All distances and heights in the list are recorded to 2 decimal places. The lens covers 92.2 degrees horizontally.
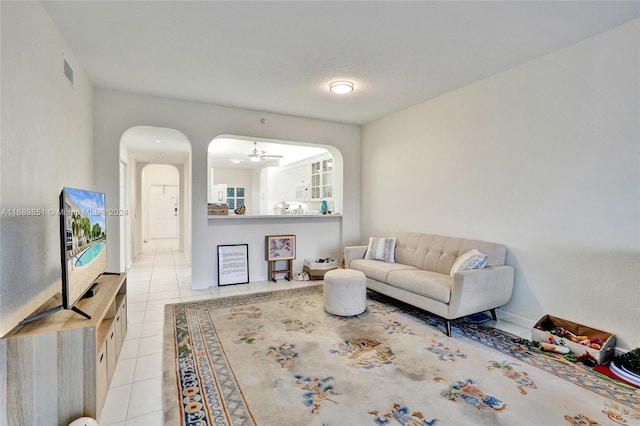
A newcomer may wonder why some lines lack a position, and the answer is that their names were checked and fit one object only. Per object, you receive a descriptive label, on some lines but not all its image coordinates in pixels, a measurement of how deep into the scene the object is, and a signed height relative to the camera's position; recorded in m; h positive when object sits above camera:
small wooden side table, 4.82 -0.92
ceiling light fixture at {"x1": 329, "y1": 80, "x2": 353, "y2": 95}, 3.53 +1.47
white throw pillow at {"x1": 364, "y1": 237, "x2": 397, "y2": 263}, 4.20 -0.53
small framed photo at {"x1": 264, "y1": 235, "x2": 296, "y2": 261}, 4.80 -0.55
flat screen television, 1.71 -0.17
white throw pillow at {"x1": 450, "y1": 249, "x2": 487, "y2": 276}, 3.01 -0.50
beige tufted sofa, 2.87 -0.69
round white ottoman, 3.33 -0.90
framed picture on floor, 4.48 -0.76
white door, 10.73 +0.12
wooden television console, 1.52 -0.81
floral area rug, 1.78 -1.17
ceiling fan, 6.90 +1.31
